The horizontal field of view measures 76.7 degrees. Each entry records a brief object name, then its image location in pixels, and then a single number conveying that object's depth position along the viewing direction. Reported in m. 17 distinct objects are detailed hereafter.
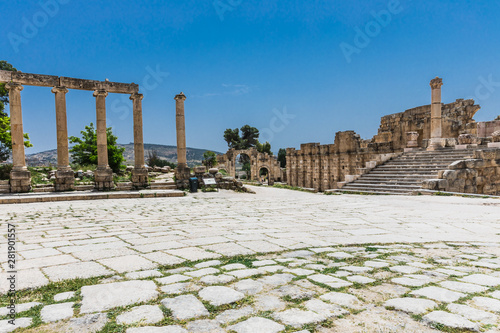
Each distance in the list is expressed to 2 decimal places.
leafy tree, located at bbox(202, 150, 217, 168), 45.72
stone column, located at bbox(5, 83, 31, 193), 13.74
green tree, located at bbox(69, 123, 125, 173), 25.71
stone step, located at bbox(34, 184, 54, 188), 14.63
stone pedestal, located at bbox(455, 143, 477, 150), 15.09
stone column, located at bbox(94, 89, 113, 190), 15.11
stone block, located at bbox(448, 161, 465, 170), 12.23
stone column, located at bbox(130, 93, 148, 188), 15.86
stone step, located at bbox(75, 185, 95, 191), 14.97
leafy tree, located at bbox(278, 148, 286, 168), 62.12
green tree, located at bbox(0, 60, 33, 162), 20.56
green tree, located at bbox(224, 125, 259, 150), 64.06
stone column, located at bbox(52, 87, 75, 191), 14.48
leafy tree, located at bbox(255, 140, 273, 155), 60.94
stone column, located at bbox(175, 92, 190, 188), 16.14
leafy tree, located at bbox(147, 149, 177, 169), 47.08
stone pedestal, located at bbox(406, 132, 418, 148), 18.44
